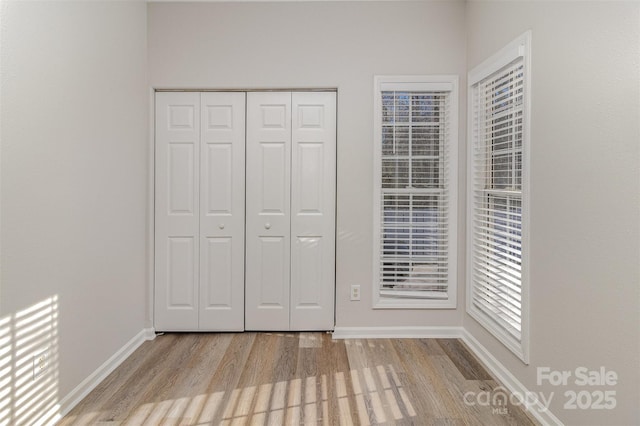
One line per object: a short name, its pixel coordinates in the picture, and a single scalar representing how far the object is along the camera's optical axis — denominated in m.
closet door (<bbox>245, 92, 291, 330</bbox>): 3.64
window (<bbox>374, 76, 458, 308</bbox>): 3.58
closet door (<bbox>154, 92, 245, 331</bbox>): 3.64
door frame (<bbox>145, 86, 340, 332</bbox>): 3.60
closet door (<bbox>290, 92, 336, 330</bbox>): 3.63
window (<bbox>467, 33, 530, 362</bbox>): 2.49
